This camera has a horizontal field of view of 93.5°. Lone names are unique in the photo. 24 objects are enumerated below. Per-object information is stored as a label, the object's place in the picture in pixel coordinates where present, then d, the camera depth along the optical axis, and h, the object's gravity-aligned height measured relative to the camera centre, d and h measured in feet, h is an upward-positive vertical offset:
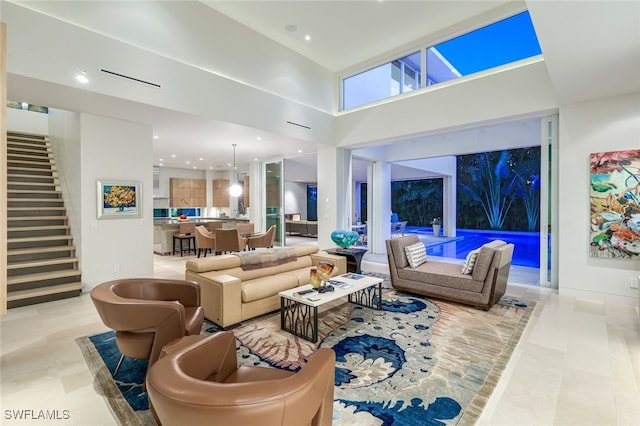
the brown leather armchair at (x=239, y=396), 3.47 -2.31
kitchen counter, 27.02 -1.92
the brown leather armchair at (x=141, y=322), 7.25 -2.74
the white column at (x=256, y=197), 31.96 +1.58
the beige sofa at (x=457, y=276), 12.89 -3.01
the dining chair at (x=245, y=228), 28.58 -1.58
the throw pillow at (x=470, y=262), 13.64 -2.28
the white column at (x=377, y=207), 28.89 +0.47
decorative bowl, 18.12 -1.58
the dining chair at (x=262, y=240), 24.36 -2.37
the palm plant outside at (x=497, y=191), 41.55 +3.19
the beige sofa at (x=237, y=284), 11.01 -2.99
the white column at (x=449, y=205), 42.32 +0.98
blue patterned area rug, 6.84 -4.40
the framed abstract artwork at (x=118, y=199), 16.28 +0.71
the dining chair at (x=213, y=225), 29.32 -1.32
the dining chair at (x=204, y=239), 24.22 -2.23
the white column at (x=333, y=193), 24.44 +1.56
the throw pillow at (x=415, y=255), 15.43 -2.23
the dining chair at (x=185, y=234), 26.89 -2.04
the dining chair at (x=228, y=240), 22.75 -2.17
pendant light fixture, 27.55 +1.99
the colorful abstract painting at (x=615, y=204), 13.60 +0.37
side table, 17.25 -2.58
